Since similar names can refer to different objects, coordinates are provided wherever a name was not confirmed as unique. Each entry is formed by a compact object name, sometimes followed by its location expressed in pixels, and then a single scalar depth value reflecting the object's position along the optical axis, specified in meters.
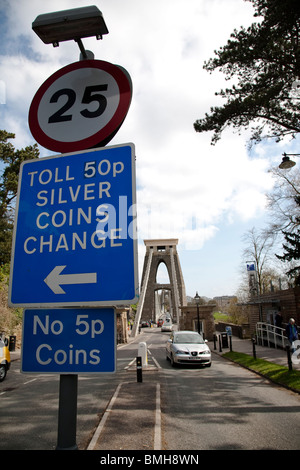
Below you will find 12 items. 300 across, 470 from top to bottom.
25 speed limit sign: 1.94
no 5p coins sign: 1.48
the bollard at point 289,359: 10.45
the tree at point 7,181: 20.67
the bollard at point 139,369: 10.02
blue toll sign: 1.53
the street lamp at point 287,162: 10.43
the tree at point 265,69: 9.03
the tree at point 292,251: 14.86
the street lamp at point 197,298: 26.65
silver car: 13.27
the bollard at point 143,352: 13.07
